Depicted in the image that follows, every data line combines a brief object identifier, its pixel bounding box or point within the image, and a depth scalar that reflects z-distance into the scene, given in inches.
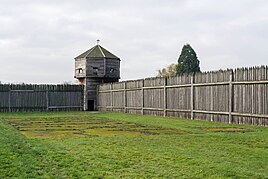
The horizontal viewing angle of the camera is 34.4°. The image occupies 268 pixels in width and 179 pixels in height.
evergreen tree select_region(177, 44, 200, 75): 1952.5
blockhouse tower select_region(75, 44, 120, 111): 1454.2
